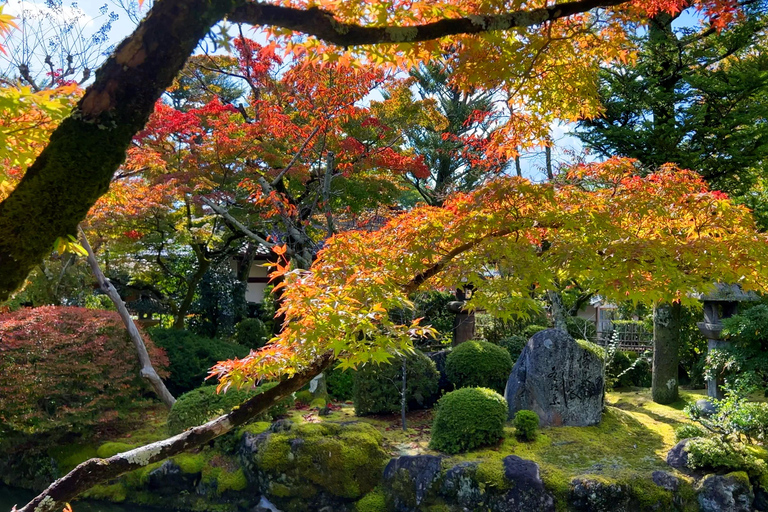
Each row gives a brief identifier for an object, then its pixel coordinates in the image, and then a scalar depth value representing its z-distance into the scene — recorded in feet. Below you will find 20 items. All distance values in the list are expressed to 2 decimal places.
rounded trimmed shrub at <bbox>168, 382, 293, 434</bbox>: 23.63
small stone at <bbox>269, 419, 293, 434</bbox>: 22.38
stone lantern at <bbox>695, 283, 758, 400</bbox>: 28.12
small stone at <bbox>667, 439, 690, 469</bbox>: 20.35
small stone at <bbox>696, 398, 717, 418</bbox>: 24.83
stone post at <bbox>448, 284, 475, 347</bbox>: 37.27
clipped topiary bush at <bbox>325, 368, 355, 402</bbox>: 32.45
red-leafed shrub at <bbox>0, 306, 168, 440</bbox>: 23.13
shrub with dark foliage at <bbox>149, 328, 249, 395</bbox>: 31.19
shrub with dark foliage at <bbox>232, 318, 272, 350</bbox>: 39.14
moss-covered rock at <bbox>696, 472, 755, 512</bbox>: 18.41
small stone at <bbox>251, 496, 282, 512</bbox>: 21.03
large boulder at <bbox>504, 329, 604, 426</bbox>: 24.91
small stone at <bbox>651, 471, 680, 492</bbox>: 18.95
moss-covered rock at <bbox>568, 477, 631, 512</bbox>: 18.53
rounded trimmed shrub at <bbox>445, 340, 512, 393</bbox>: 28.37
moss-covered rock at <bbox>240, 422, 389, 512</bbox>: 20.80
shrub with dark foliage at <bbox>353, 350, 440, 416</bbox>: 27.25
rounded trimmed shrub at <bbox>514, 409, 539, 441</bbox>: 22.91
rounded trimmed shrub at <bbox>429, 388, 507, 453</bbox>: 22.04
